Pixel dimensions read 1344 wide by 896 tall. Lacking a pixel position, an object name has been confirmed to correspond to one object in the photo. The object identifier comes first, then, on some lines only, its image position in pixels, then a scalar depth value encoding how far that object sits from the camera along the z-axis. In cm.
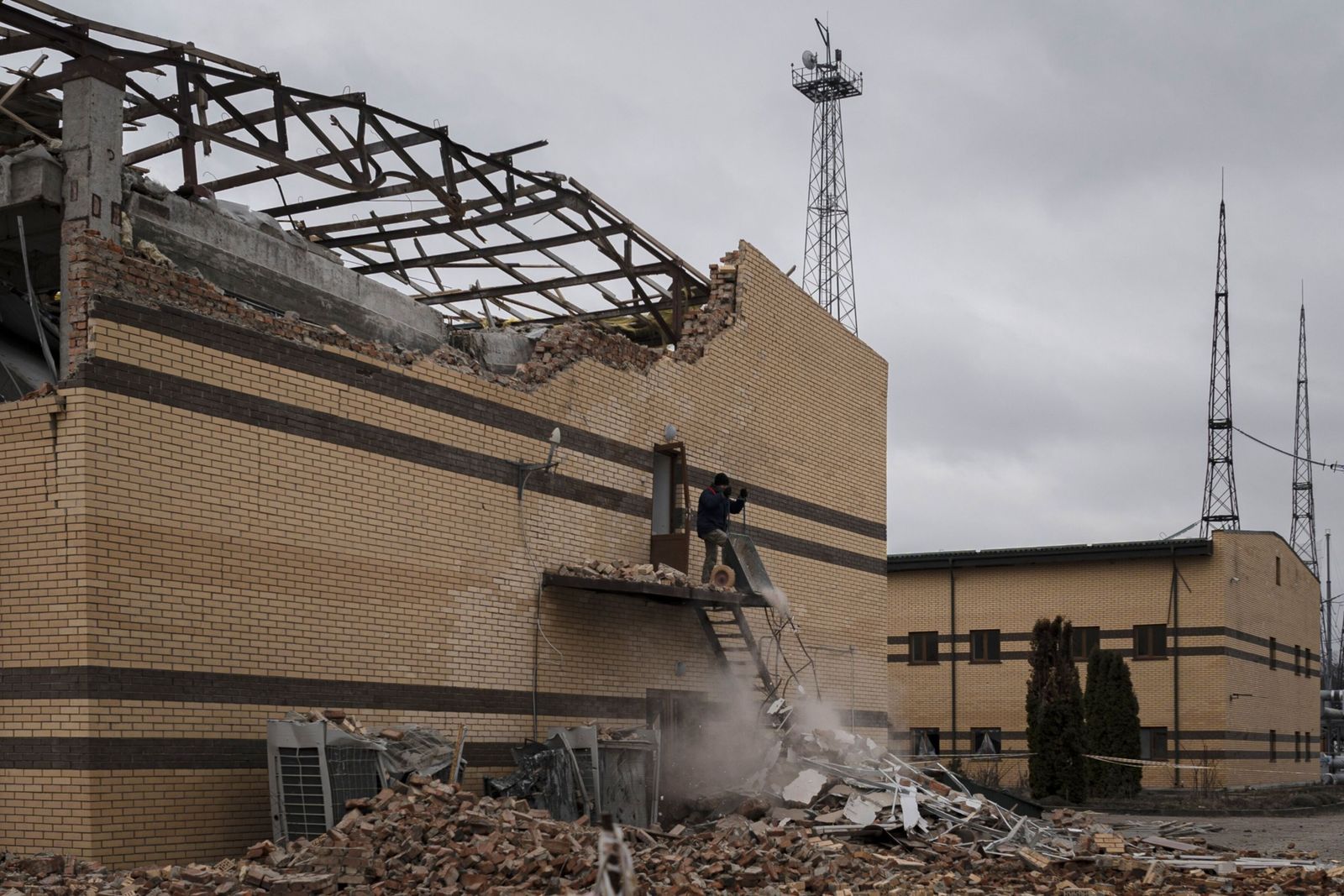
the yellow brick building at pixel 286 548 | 1212
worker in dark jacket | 1889
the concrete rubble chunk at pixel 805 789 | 1681
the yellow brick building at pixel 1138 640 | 3562
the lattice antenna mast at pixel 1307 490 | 6284
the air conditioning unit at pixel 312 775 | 1279
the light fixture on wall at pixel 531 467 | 1689
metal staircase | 1947
